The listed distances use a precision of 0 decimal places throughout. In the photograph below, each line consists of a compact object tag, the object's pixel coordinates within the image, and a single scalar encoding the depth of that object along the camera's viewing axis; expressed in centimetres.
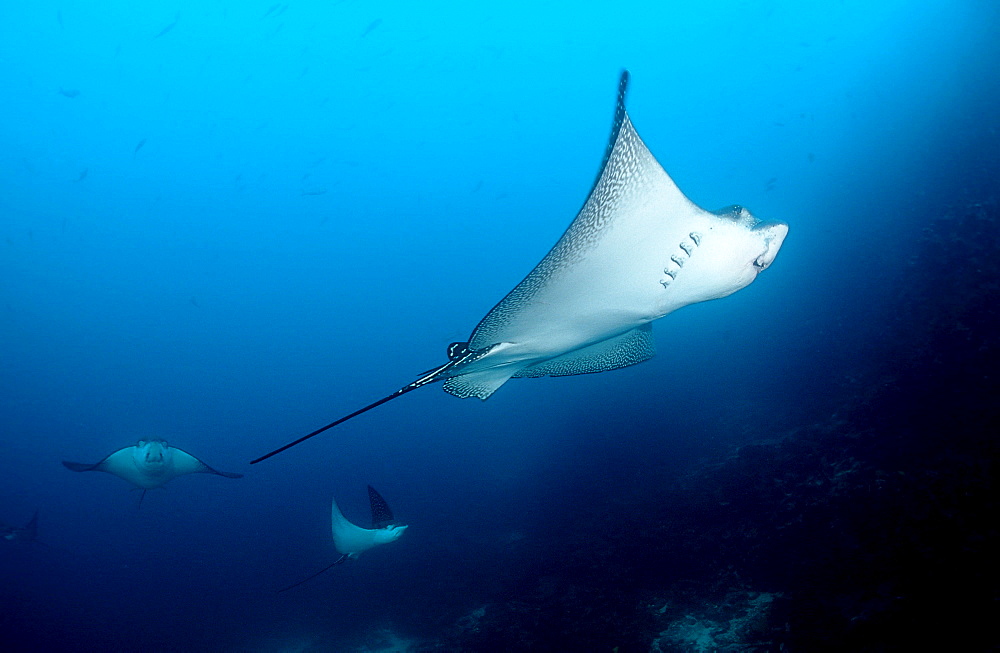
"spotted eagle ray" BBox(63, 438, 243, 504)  755
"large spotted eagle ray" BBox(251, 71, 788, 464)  244
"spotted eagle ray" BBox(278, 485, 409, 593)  716
